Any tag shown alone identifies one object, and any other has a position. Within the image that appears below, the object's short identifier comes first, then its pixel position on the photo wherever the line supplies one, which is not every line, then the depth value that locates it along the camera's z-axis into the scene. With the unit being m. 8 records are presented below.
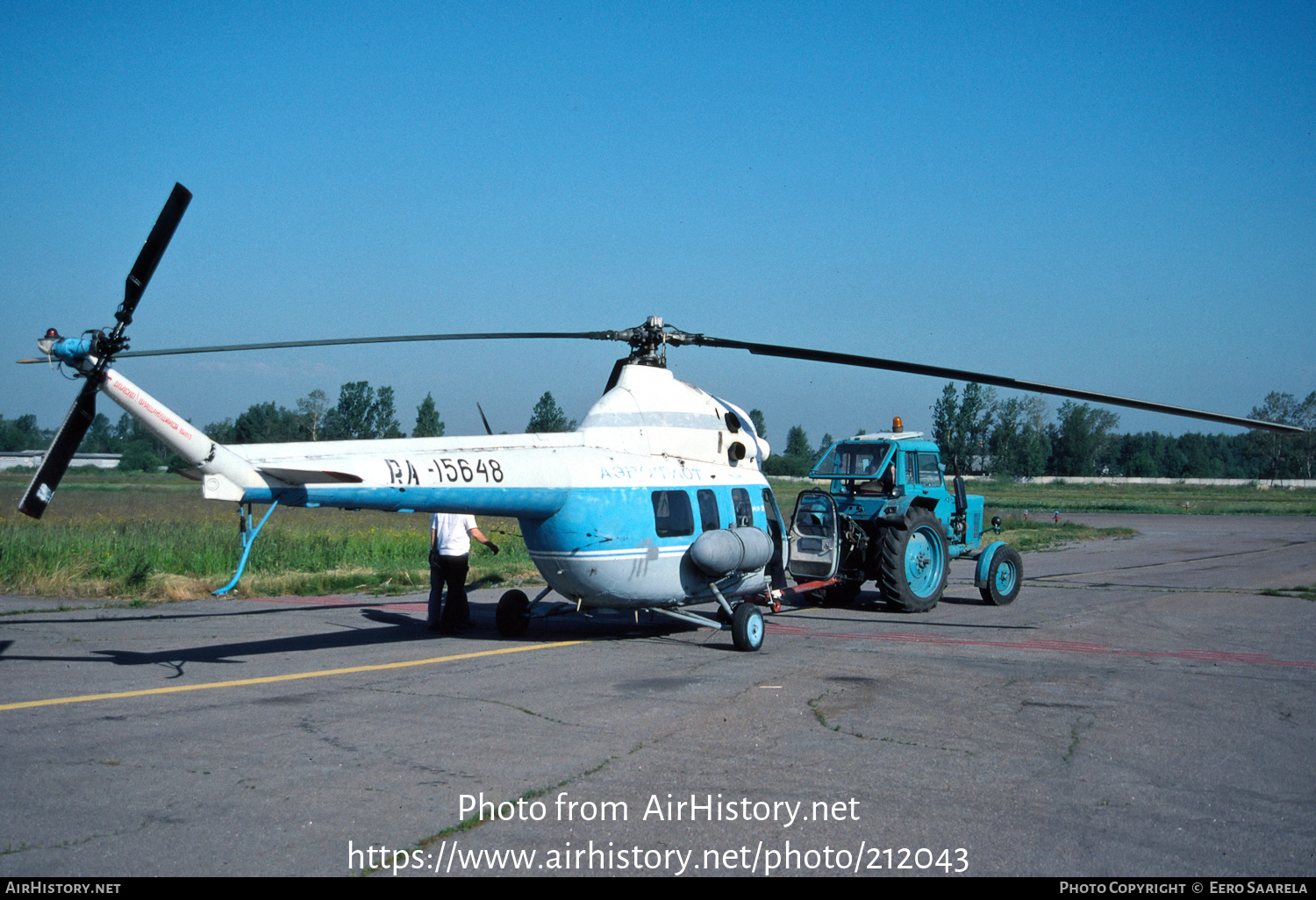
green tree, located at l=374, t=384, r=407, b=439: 93.81
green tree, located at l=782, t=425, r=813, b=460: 113.81
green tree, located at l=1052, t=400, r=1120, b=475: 126.81
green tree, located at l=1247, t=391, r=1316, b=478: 128.88
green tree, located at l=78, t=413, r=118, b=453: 112.38
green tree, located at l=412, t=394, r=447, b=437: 93.25
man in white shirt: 12.47
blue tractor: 14.28
